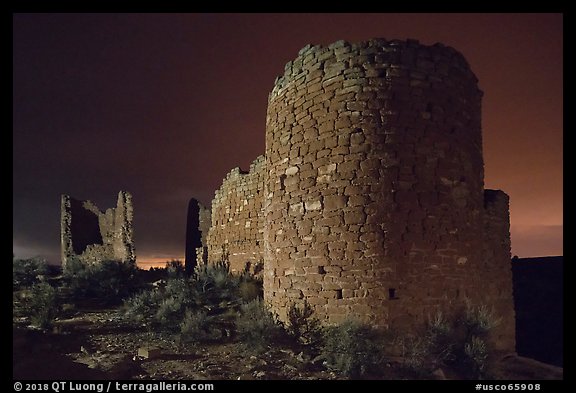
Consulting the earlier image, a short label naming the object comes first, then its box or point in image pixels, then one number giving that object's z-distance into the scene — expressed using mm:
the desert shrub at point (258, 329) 7089
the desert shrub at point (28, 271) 13742
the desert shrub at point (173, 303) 8672
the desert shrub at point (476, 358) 6371
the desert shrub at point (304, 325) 7035
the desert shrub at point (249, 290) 10167
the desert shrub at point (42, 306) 8523
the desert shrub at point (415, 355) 6215
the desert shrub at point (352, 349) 6062
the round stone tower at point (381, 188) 6848
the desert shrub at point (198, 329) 7680
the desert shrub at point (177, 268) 14258
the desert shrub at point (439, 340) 6430
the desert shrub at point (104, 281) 12031
